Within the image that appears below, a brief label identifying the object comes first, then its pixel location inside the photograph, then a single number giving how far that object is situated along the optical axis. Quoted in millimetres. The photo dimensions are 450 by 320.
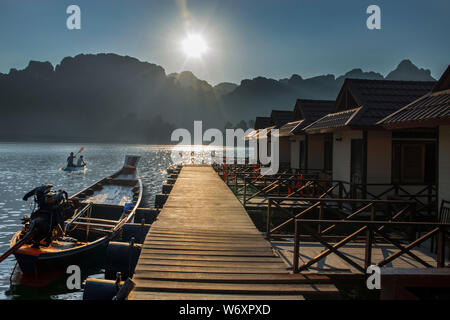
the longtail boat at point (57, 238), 8984
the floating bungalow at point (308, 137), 19459
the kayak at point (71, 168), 41531
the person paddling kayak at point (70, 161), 42088
